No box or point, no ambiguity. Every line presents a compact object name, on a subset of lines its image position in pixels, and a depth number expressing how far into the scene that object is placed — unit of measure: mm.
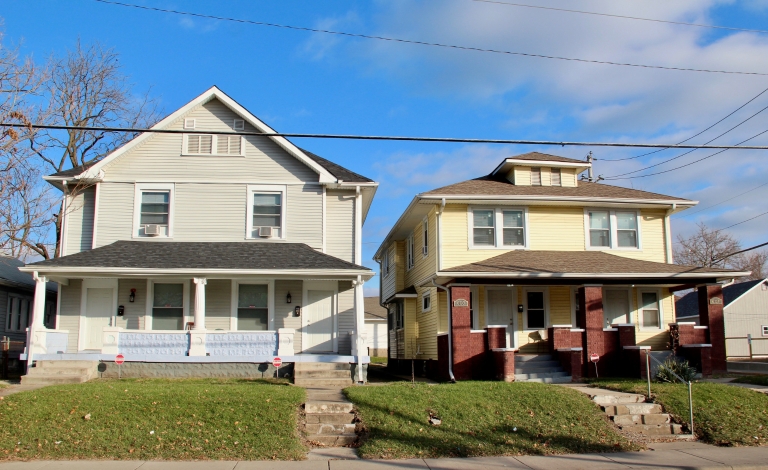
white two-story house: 18641
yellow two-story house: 18828
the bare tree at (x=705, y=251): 53856
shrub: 15859
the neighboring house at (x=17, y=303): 22578
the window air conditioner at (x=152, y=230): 20016
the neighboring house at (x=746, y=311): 39125
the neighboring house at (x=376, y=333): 49891
